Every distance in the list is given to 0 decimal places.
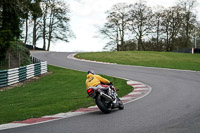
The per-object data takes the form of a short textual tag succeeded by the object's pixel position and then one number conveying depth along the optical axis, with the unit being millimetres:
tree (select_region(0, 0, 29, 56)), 23941
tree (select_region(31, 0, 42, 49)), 26547
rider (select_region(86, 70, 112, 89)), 9891
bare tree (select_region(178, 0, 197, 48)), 61750
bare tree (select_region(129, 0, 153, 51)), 62812
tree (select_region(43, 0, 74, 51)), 62219
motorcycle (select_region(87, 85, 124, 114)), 9575
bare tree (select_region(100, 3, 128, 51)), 64875
